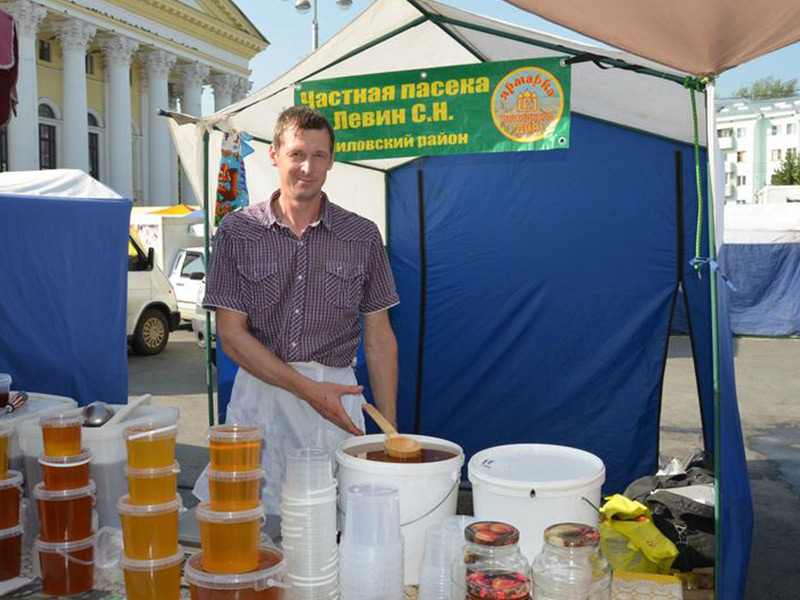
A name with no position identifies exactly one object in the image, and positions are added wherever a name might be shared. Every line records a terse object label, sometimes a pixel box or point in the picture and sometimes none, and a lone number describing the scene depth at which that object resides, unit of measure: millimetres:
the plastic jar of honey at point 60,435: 1940
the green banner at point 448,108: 4156
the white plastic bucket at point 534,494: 1888
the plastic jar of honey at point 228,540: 1593
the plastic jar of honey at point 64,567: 1855
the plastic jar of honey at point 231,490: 1654
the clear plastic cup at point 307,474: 1744
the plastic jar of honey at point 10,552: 1963
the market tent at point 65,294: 5188
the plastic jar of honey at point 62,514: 1879
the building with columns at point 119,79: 34469
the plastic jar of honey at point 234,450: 1685
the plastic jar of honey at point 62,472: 1914
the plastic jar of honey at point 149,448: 1743
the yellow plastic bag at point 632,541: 3305
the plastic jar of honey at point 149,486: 1727
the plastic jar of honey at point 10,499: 1982
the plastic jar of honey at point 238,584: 1538
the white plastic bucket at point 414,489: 1893
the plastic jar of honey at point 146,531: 1693
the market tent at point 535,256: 5082
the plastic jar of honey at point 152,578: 1679
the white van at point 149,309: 12883
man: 2578
